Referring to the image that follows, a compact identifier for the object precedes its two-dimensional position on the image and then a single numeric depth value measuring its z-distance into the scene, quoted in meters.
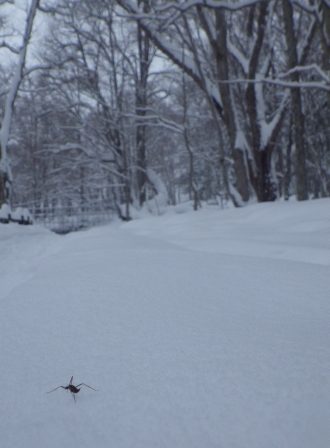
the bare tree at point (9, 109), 9.98
